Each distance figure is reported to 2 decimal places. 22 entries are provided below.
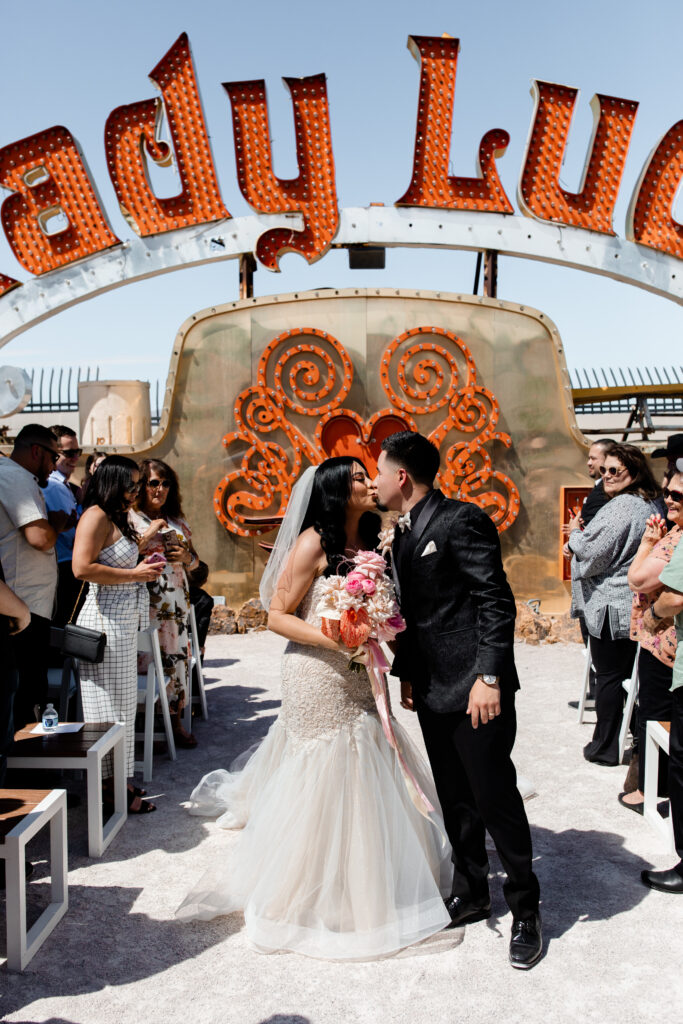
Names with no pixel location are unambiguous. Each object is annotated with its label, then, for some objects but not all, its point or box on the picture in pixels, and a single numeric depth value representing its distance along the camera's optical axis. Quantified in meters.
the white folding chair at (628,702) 5.18
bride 3.17
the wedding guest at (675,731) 3.38
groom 3.03
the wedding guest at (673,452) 4.37
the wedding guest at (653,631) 3.99
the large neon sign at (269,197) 10.58
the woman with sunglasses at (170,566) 5.39
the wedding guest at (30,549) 4.42
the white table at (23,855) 3.03
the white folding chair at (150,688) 5.09
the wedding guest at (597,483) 5.50
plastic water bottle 4.33
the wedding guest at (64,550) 6.07
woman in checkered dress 4.50
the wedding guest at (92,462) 7.46
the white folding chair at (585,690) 6.18
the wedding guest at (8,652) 3.17
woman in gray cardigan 5.19
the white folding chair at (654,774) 4.24
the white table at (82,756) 3.99
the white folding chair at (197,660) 6.06
